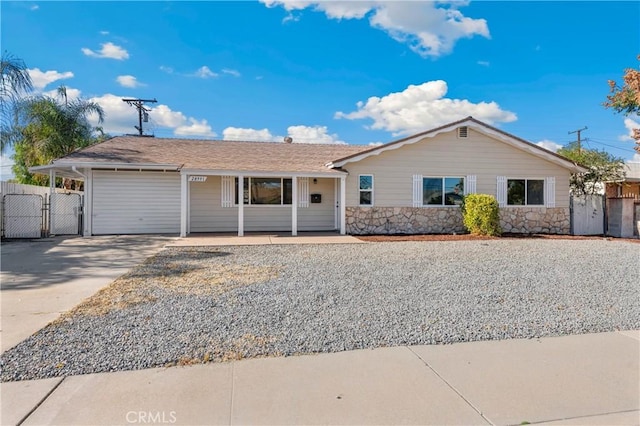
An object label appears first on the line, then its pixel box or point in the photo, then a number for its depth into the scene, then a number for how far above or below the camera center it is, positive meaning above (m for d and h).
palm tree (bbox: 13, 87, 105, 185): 20.27 +4.73
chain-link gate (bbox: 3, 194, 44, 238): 13.02 -0.16
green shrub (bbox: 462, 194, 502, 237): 13.41 -0.08
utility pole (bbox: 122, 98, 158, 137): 23.98 +6.87
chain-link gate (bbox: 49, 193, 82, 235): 13.95 -0.09
